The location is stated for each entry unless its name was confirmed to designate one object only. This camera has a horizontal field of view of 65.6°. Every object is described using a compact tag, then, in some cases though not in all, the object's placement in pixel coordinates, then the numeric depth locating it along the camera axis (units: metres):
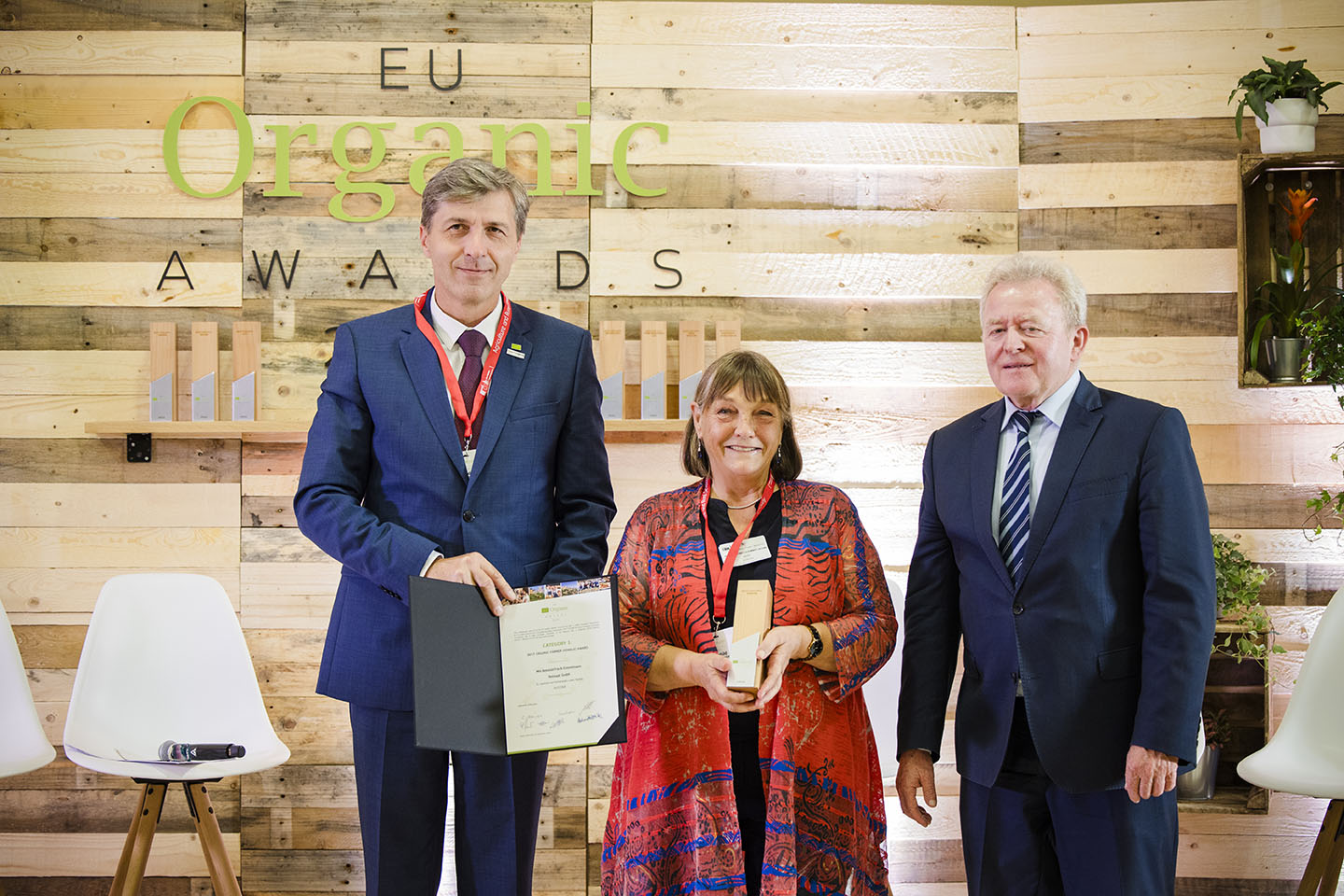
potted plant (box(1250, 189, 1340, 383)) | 3.24
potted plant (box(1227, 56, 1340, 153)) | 3.24
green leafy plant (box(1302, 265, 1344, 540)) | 3.08
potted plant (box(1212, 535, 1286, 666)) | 3.13
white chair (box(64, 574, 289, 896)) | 2.75
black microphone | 2.68
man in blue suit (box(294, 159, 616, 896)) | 1.87
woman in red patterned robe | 1.88
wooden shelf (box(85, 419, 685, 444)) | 3.27
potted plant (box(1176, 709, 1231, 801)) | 3.16
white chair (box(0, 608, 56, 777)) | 2.83
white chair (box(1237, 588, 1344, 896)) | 2.66
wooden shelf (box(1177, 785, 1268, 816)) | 3.28
